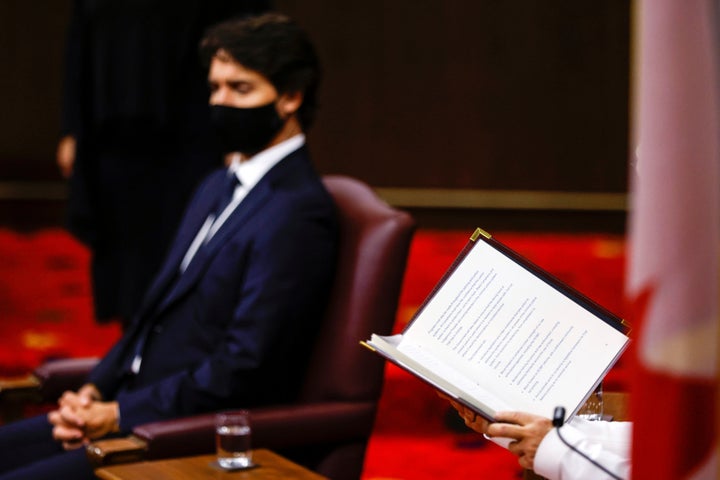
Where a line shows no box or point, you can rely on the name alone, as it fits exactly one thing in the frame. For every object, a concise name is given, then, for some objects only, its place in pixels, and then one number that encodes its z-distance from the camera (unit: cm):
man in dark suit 648
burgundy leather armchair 639
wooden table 617
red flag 488
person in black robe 775
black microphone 574
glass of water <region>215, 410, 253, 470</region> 623
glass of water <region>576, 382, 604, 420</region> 602
